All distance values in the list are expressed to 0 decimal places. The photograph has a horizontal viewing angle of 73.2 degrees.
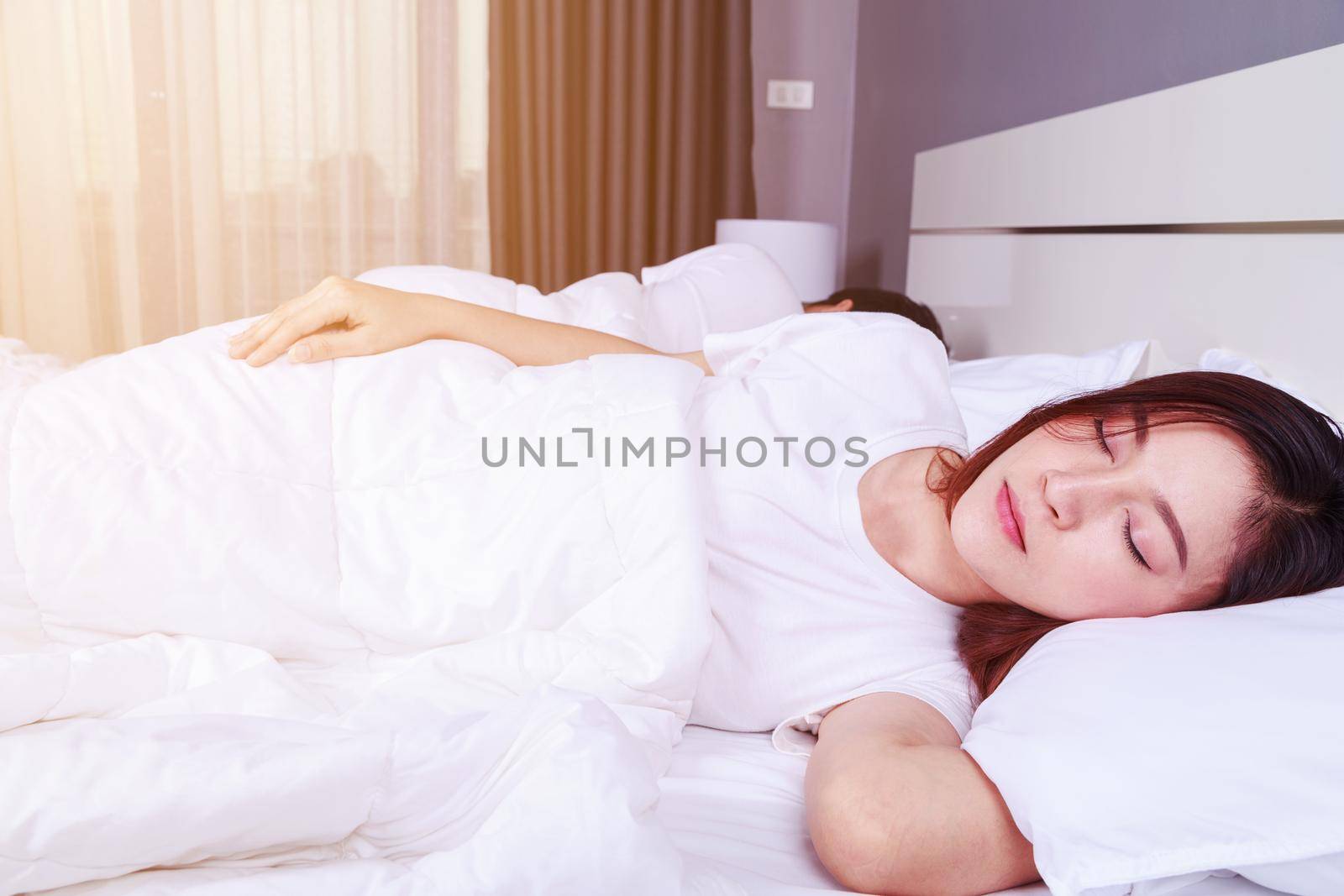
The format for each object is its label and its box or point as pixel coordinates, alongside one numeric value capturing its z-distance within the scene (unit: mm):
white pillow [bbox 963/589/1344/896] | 686
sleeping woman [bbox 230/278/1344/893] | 813
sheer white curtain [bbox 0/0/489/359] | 2812
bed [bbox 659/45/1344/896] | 915
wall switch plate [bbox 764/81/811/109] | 3574
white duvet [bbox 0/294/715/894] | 633
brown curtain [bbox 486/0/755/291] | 3184
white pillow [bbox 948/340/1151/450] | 1405
